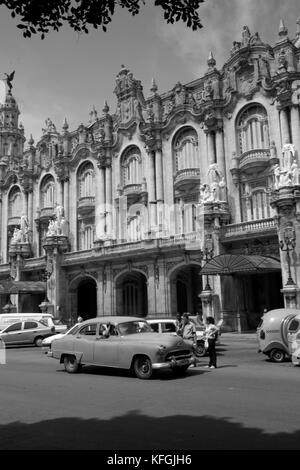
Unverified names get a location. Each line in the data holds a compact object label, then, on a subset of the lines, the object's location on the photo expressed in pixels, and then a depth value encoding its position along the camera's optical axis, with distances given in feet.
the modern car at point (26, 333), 81.82
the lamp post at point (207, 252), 99.09
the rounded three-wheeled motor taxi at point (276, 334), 51.95
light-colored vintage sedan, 40.65
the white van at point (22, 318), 90.53
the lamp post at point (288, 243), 87.10
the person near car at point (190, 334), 53.11
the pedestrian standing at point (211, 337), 46.26
